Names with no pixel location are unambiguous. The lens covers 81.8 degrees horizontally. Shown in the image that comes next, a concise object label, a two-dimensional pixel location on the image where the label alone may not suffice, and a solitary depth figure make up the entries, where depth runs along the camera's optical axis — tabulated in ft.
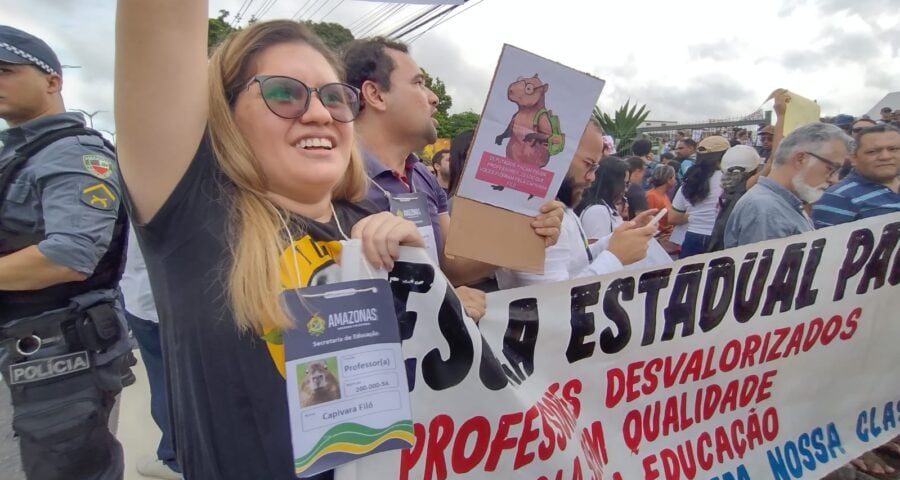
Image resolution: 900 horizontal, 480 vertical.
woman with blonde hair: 2.82
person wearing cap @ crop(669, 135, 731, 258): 17.76
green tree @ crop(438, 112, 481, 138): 134.31
